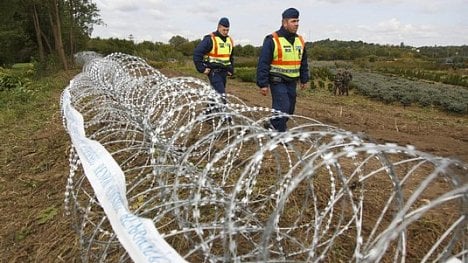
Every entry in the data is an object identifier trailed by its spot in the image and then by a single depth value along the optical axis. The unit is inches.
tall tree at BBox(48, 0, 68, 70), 933.8
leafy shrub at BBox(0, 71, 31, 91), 651.8
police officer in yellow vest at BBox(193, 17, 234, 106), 293.3
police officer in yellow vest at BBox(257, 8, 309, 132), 227.3
